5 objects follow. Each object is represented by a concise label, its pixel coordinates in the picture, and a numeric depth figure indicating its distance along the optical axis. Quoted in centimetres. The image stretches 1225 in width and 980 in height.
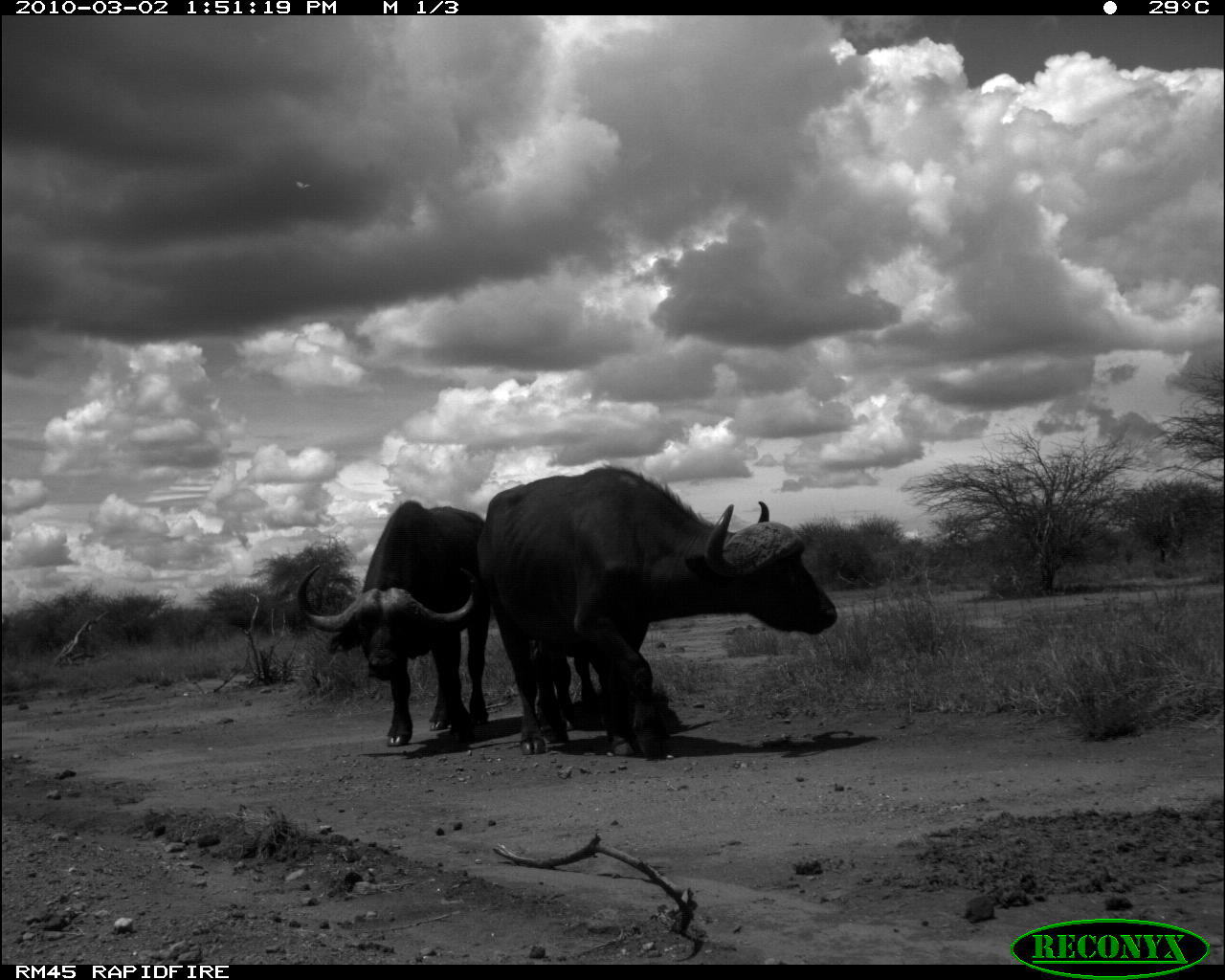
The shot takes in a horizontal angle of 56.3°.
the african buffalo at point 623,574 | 825
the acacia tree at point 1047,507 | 1895
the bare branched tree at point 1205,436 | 1352
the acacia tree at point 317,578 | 2300
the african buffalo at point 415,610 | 977
